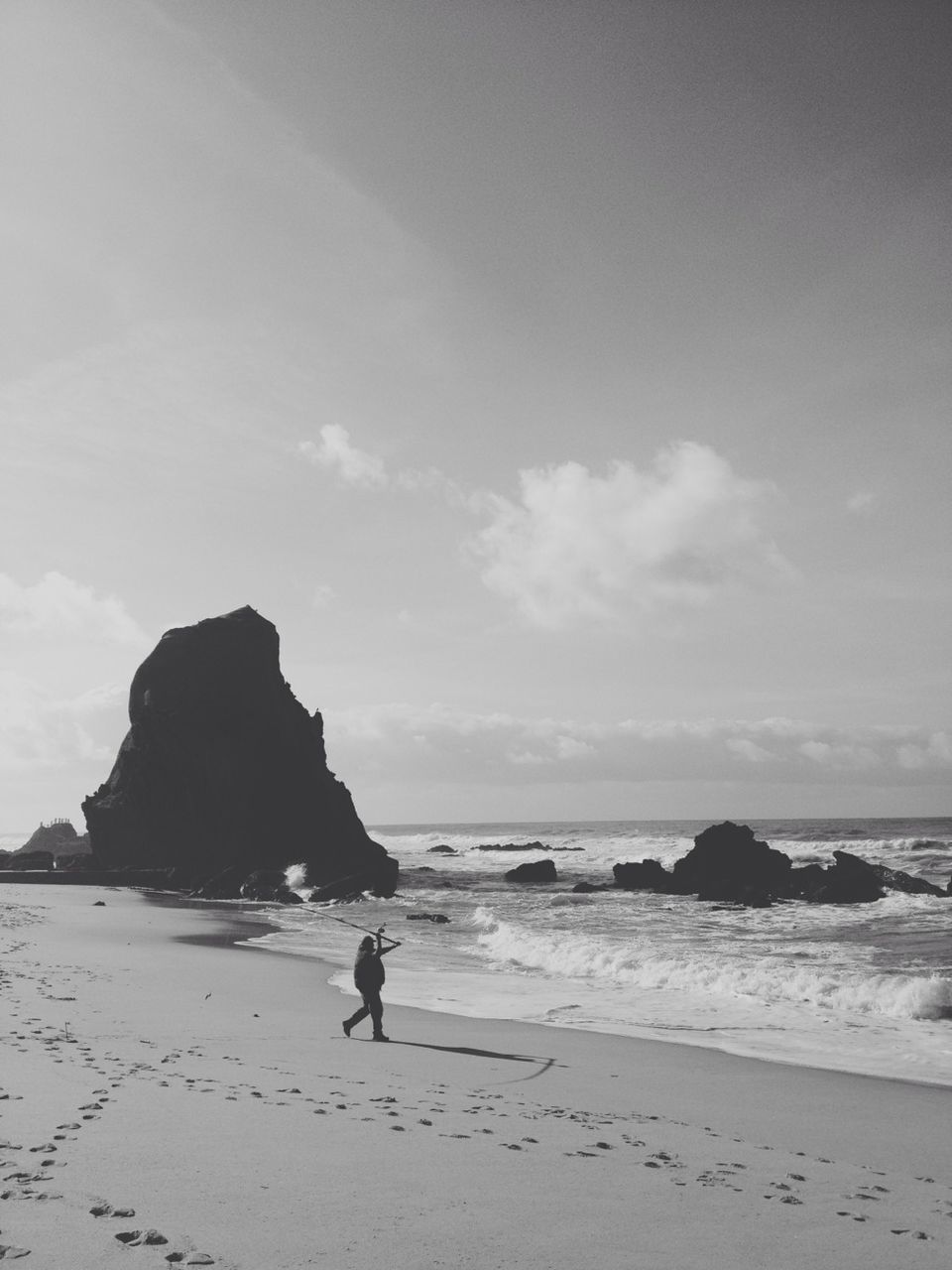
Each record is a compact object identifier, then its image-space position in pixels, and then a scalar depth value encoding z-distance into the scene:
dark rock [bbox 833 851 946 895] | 40.66
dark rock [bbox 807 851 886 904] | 37.62
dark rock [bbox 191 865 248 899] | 46.56
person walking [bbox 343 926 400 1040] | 11.62
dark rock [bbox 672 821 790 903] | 44.28
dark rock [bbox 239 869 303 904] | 42.41
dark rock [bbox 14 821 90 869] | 105.62
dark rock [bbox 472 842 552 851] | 109.81
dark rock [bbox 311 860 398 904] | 41.91
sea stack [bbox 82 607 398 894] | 57.41
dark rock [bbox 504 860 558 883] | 57.81
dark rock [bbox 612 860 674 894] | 49.62
